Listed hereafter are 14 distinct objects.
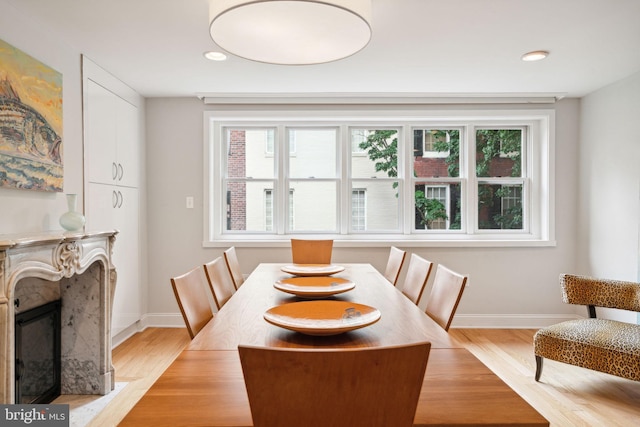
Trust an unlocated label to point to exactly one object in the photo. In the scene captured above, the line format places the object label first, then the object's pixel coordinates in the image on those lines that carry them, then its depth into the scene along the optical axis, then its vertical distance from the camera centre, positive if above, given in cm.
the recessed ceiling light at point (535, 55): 285 +109
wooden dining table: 86 -44
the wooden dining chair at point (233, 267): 263 -39
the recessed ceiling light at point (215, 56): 286 +110
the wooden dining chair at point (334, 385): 68 -30
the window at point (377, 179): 420 +31
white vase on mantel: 238 -5
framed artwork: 213 +50
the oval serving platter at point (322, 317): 127 -38
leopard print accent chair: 238 -80
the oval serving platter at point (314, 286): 184 -39
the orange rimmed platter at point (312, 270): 238 -38
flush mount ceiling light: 145 +71
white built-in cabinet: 301 +30
